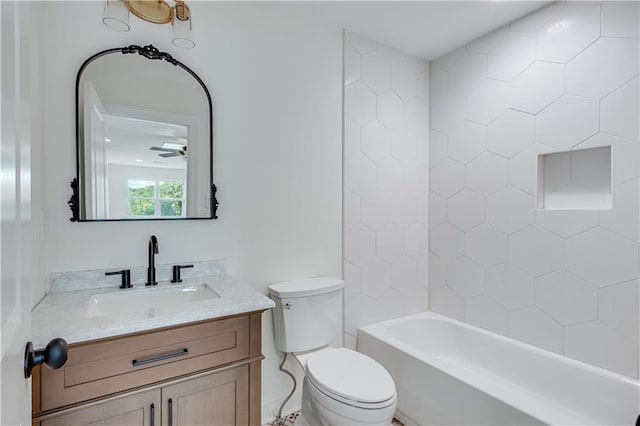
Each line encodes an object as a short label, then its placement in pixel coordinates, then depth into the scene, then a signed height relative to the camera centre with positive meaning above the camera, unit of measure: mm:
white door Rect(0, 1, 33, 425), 496 -11
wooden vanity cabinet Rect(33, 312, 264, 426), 1027 -586
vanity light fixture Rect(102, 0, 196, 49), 1335 +826
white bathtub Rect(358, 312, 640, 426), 1585 -942
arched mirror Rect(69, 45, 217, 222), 1528 +339
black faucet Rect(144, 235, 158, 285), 1593 -265
